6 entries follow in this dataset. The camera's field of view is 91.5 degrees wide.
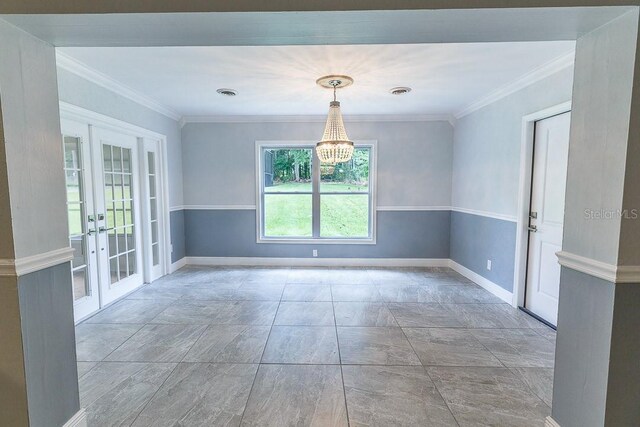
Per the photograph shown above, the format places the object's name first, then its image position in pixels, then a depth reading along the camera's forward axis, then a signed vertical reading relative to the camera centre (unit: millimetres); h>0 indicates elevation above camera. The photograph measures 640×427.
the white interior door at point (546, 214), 3031 -249
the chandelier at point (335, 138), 3441 +566
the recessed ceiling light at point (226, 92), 3754 +1182
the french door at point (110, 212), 3170 -286
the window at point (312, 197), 5305 -141
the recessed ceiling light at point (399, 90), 3678 +1189
